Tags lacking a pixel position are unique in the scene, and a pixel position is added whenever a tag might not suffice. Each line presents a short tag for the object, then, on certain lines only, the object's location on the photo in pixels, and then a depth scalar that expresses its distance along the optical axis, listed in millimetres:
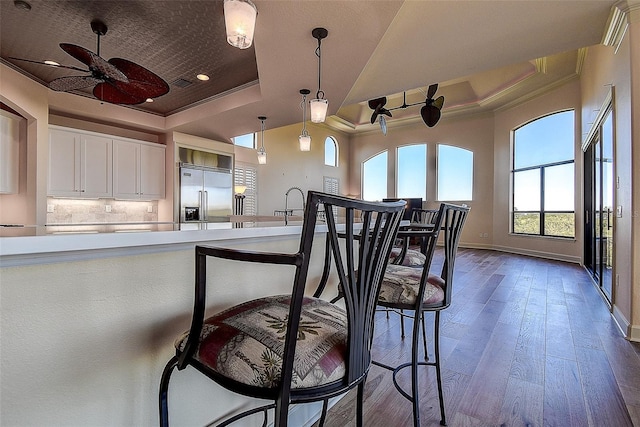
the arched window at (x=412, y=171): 9125
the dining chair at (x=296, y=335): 683
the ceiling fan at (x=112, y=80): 2537
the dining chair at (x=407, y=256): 2232
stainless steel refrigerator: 5836
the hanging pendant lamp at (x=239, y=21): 1862
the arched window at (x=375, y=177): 9938
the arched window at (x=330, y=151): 9730
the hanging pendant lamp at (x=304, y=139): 4020
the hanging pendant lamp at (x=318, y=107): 2968
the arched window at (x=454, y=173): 8398
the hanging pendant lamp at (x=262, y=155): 5094
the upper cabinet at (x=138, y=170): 5254
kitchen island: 680
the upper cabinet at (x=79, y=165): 4512
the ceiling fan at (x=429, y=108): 4752
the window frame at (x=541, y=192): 6023
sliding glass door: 3400
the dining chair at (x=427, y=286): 1348
